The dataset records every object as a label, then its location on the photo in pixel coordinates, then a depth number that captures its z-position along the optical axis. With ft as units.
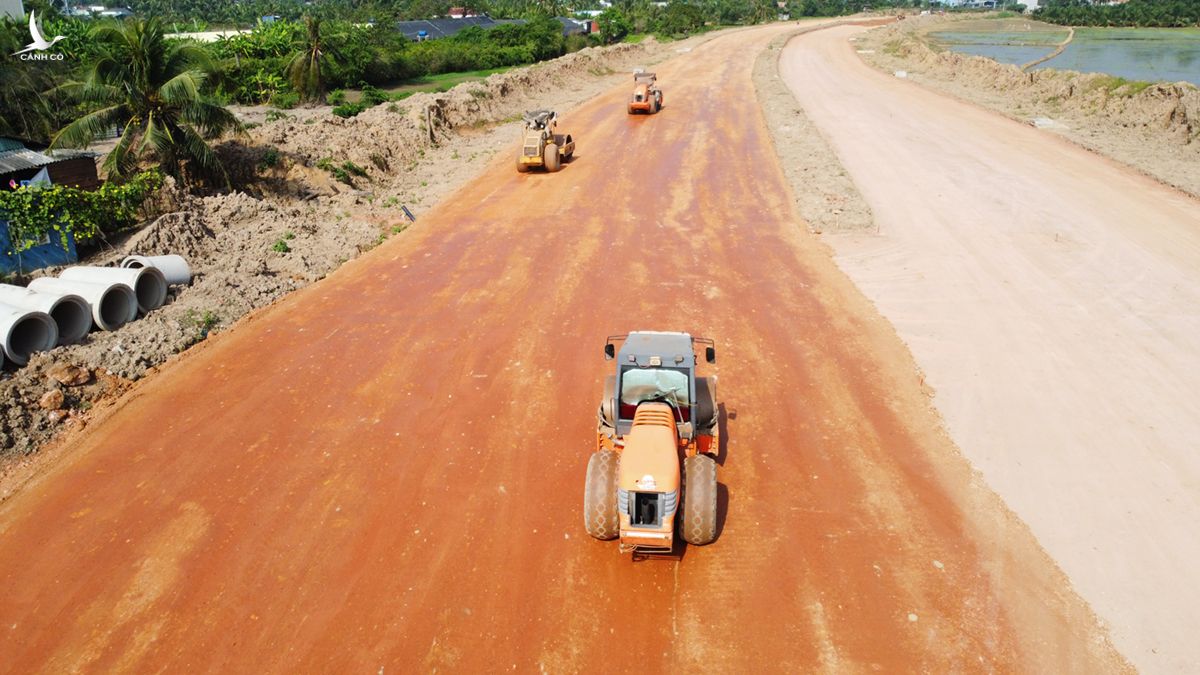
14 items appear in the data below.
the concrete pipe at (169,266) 51.52
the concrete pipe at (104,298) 45.80
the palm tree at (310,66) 134.82
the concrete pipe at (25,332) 40.98
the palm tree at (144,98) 59.31
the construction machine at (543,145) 84.43
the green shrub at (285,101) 134.41
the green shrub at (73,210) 51.06
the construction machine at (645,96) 114.62
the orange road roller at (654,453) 27.84
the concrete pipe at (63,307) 43.42
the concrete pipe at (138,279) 47.78
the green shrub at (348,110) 114.42
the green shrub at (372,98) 128.98
